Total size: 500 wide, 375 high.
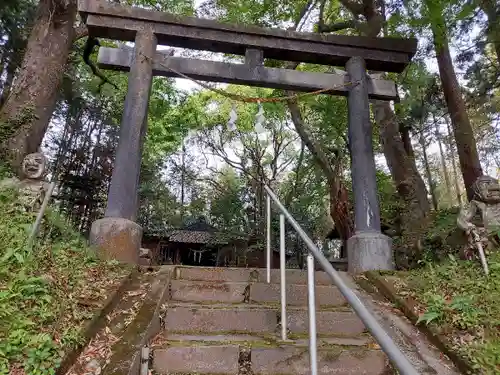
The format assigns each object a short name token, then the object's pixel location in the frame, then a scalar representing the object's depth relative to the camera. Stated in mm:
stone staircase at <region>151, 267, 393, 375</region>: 2600
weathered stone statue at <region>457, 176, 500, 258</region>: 3801
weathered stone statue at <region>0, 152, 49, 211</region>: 4027
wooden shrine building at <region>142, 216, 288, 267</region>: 13516
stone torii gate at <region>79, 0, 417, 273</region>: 4840
